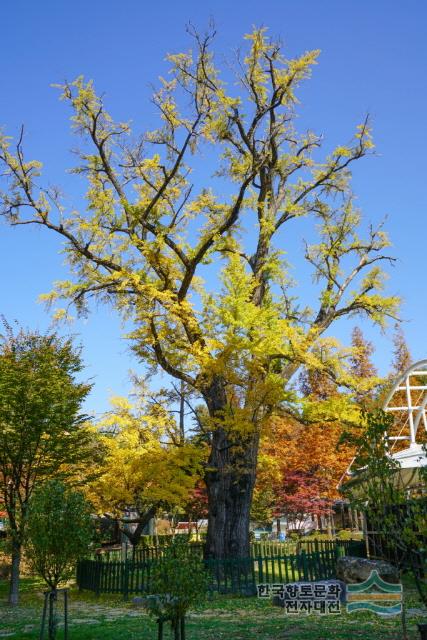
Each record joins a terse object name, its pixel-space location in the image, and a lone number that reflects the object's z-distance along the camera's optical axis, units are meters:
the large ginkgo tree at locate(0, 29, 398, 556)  15.78
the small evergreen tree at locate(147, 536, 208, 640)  7.67
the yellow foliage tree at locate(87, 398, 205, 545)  16.25
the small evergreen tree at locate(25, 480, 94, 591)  9.44
